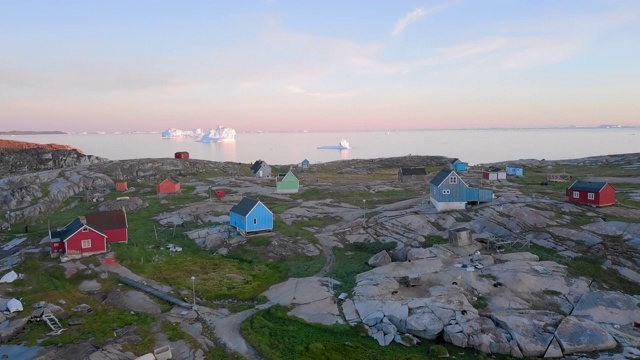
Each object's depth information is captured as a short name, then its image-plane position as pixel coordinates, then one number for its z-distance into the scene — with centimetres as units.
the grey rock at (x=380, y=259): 4197
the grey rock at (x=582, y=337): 2759
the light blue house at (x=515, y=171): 9312
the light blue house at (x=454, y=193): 5571
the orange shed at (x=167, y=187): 7969
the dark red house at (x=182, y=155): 12394
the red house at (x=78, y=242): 4240
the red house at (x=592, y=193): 5228
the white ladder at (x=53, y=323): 2898
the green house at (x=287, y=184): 8044
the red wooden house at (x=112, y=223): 4663
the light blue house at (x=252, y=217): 5153
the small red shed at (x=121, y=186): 8219
